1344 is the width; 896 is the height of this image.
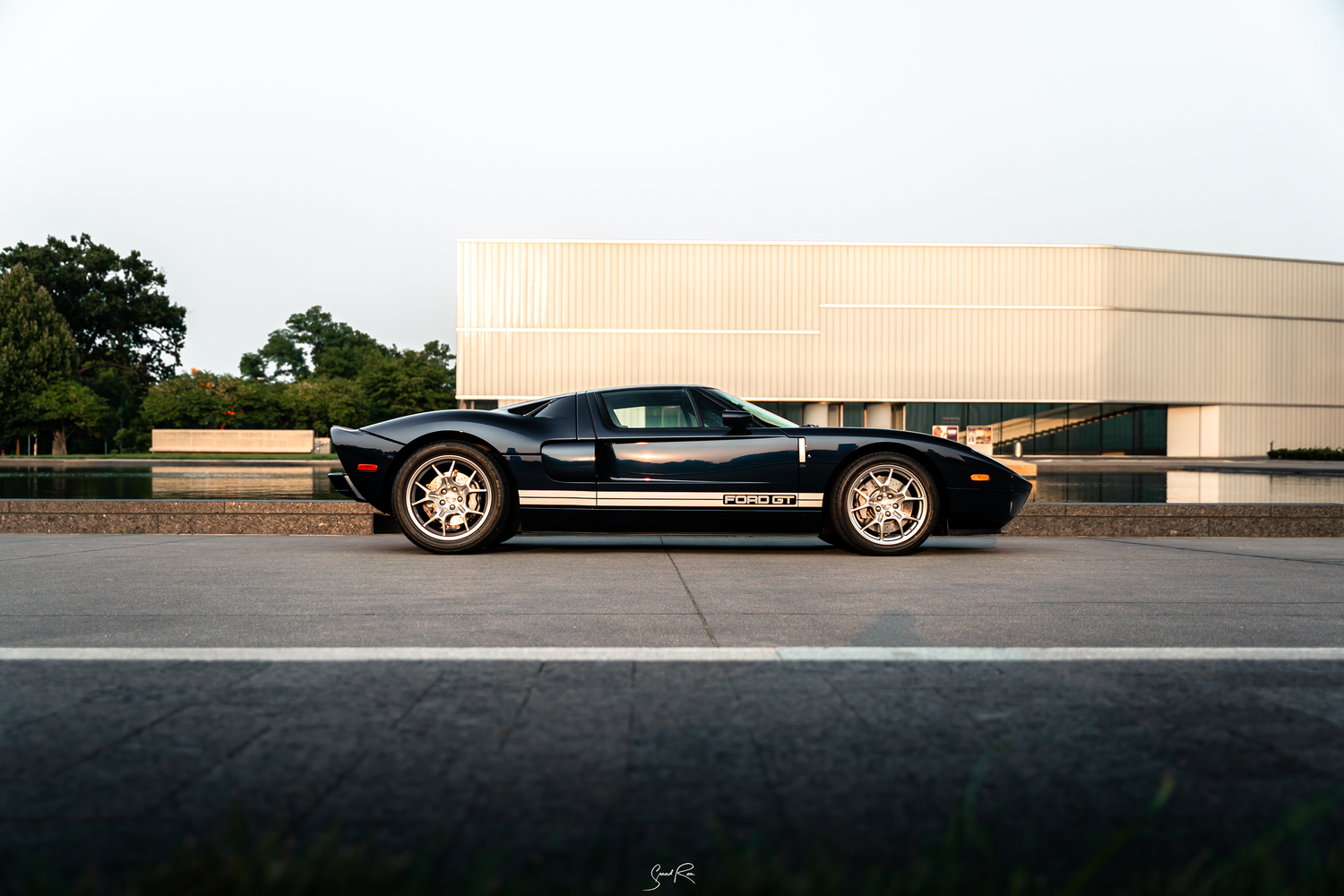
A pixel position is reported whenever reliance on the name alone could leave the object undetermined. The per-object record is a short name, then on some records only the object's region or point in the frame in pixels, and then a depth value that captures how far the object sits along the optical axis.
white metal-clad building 43.41
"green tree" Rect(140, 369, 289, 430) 43.16
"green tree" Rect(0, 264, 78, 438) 42.47
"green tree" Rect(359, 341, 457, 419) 54.47
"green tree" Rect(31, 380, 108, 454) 41.97
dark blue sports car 6.73
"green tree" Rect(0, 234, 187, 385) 67.75
